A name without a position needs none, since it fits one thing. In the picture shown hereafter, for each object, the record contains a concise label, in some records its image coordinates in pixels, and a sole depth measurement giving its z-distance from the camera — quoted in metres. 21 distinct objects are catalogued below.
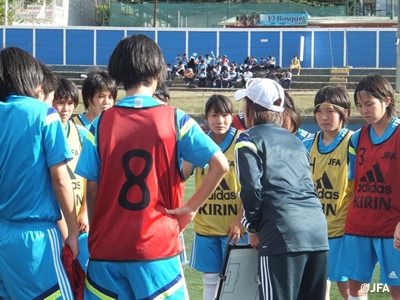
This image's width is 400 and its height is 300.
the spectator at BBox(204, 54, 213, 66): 40.29
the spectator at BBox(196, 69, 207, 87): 37.47
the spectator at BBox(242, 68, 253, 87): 36.62
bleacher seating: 37.34
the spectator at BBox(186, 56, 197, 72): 39.73
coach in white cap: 3.93
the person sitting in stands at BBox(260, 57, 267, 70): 38.92
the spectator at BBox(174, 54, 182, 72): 40.14
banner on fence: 52.06
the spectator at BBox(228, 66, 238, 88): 37.37
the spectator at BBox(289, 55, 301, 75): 39.91
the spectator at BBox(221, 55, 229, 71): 38.19
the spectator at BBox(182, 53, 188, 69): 41.83
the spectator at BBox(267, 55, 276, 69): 38.91
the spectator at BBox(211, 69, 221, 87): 37.16
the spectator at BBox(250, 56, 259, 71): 38.80
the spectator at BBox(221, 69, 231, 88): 37.11
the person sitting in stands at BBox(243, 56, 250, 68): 40.11
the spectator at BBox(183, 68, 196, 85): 37.75
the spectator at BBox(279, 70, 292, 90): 35.84
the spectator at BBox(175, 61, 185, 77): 39.22
